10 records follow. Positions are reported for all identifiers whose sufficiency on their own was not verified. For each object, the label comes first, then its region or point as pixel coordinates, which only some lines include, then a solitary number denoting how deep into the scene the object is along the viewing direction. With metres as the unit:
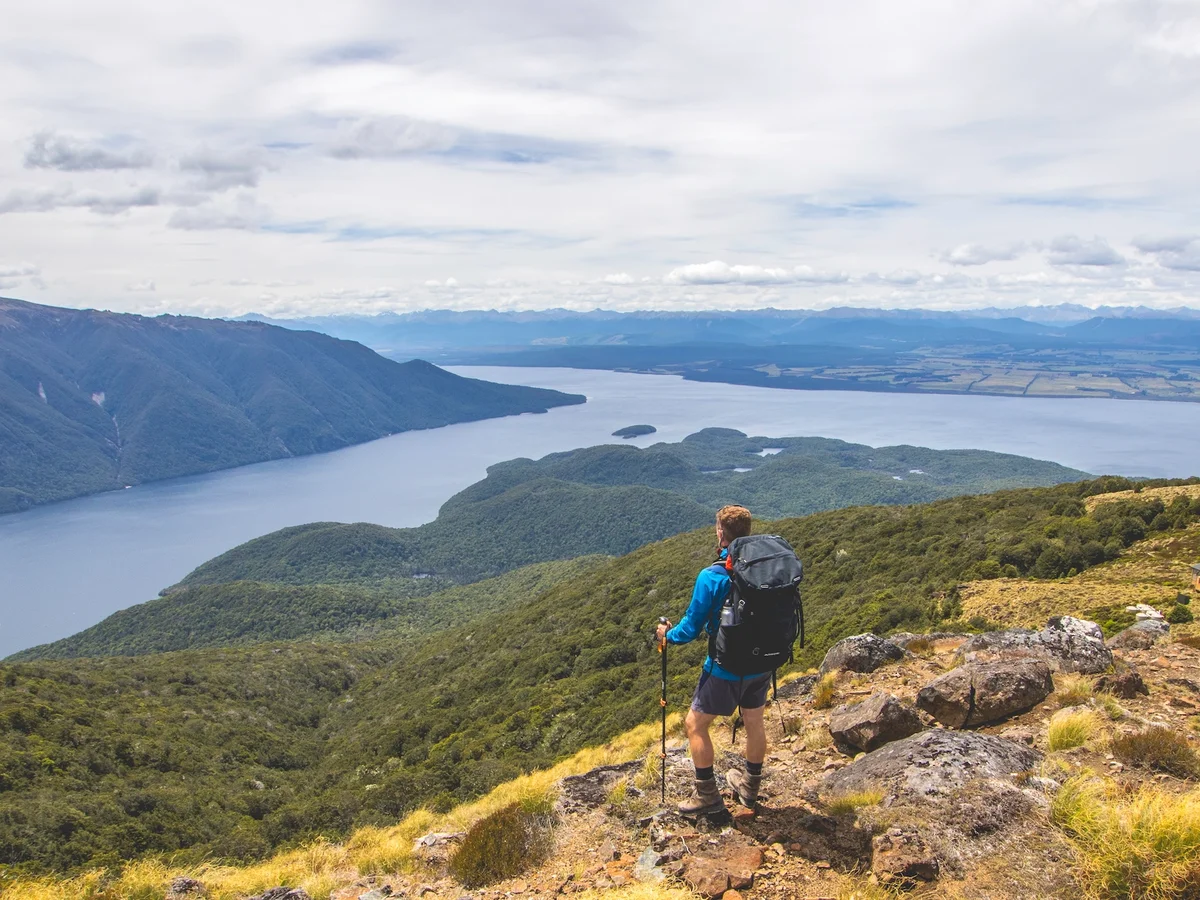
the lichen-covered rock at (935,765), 5.82
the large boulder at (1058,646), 8.22
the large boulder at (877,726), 7.35
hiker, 5.68
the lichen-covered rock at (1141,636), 9.01
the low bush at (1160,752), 5.70
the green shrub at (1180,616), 9.96
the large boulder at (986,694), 7.46
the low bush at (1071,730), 6.38
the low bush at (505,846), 6.12
